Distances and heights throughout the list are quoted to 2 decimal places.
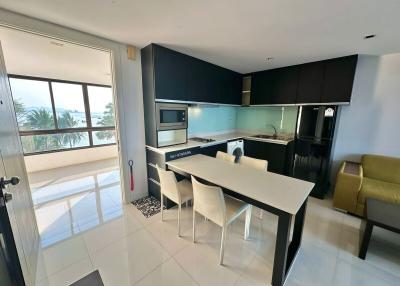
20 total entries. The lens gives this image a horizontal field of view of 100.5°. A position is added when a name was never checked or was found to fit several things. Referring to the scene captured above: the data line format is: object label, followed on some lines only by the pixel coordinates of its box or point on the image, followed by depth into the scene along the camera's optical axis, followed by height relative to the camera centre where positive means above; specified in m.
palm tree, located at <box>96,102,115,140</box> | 4.91 -0.28
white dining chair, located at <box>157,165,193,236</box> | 1.89 -0.93
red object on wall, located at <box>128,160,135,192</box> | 2.57 -0.88
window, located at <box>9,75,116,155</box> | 3.75 -0.05
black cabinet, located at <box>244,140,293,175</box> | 3.30 -0.82
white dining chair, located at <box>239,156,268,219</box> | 2.14 -0.66
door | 0.92 -0.68
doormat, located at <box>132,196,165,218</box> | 2.42 -1.42
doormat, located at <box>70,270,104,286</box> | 1.44 -1.46
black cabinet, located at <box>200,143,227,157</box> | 2.92 -0.65
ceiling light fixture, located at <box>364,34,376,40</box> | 1.89 +0.89
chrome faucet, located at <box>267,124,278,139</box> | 3.81 -0.42
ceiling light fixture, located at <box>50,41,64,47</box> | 2.18 +0.90
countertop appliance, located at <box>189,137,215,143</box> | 3.08 -0.50
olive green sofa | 2.18 -0.96
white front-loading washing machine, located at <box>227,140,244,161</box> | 3.45 -0.73
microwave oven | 2.45 -0.05
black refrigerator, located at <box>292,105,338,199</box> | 2.72 -0.52
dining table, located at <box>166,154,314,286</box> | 1.31 -0.69
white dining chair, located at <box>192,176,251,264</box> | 1.52 -0.93
